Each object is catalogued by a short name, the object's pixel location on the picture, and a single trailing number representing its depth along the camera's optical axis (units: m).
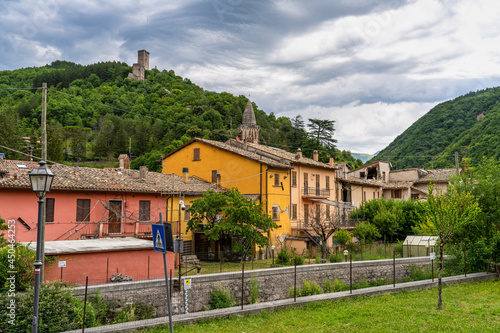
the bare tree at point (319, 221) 29.89
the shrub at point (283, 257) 25.72
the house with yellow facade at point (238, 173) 32.62
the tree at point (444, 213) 13.77
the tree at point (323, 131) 79.81
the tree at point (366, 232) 34.44
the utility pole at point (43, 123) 12.84
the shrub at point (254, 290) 15.94
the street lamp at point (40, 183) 8.23
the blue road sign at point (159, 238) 7.59
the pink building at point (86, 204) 20.09
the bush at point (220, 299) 14.68
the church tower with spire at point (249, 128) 52.42
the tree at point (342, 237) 31.47
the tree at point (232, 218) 25.80
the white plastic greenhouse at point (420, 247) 27.80
